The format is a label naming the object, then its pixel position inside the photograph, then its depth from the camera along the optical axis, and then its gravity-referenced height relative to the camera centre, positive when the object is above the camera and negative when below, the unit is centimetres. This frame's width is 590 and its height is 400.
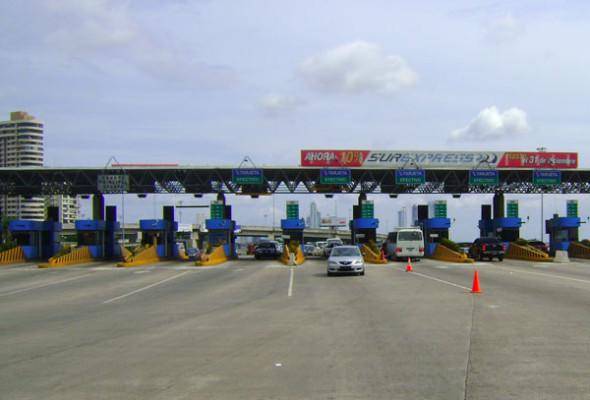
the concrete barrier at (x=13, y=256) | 5096 -311
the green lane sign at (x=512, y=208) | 6469 +65
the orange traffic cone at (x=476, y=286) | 2064 -224
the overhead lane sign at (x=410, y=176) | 5681 +334
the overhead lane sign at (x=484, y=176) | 5734 +334
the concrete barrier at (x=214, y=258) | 4572 -315
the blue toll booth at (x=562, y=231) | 5591 -144
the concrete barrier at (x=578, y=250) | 5008 -281
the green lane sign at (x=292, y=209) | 6176 +61
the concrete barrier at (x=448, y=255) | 4426 -288
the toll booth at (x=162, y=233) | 5968 -162
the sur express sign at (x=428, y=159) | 5728 +491
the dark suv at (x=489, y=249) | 4588 -237
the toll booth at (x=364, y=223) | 6003 -71
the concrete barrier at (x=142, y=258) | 4548 -311
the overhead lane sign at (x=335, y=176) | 5653 +335
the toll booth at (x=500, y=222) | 5928 -66
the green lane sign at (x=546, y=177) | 5816 +329
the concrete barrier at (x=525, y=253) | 4660 -285
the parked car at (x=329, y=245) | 6250 -291
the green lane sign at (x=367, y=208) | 6122 +66
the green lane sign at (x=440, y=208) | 5991 +58
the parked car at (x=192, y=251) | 8089 -449
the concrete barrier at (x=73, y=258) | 4504 -313
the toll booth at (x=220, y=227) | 5944 -102
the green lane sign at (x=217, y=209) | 6075 +62
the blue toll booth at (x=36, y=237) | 5503 -173
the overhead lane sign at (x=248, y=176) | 5700 +341
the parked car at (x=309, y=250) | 7938 -438
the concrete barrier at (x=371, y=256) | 4520 -298
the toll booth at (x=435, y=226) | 5675 -97
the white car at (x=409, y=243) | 4647 -197
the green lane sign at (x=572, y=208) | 6488 +63
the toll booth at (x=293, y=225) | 6062 -87
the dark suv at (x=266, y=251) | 5834 -310
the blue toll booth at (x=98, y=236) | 5759 -182
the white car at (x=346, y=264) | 3084 -227
